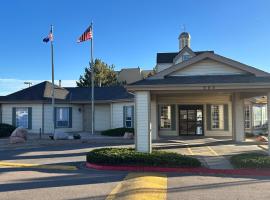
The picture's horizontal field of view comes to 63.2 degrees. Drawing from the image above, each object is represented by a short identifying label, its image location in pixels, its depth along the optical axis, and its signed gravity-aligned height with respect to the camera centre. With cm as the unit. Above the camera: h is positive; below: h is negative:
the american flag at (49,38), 1662 +544
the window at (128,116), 1744 -58
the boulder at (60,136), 1487 -181
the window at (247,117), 1873 -79
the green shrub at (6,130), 1633 -152
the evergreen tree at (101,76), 3697 +570
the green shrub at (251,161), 774 -193
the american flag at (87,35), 1673 +566
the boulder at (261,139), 1484 -216
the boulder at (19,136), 1362 -166
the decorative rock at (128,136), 1529 -191
